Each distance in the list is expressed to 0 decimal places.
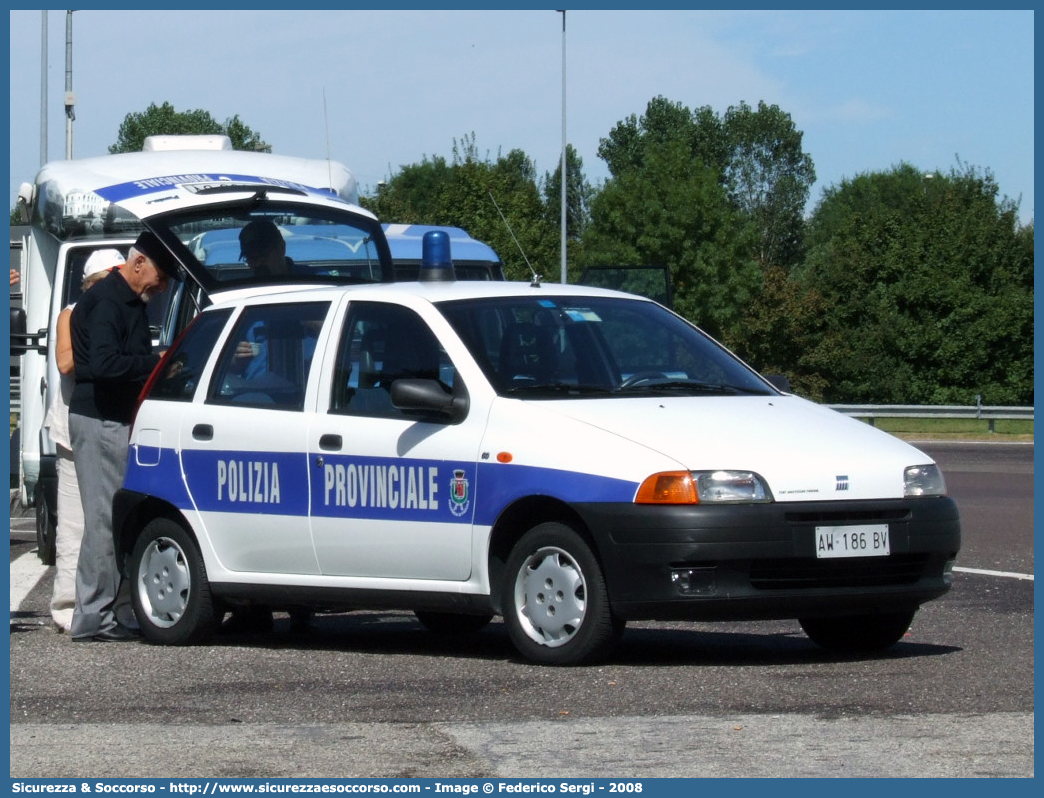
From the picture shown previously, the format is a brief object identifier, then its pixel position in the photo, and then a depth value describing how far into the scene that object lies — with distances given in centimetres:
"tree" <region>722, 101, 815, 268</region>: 11550
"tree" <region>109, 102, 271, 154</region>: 11544
